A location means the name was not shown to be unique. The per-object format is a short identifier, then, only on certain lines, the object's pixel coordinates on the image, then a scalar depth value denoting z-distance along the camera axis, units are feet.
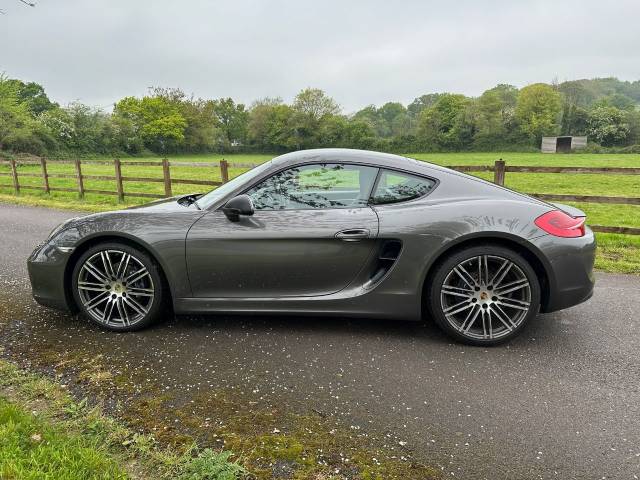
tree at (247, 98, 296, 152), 235.20
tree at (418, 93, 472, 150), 209.97
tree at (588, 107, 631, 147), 193.36
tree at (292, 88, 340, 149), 234.70
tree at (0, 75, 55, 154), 125.08
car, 10.28
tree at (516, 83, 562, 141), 216.74
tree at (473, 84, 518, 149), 208.95
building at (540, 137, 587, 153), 190.39
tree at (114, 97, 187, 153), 226.17
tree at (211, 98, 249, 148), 285.43
